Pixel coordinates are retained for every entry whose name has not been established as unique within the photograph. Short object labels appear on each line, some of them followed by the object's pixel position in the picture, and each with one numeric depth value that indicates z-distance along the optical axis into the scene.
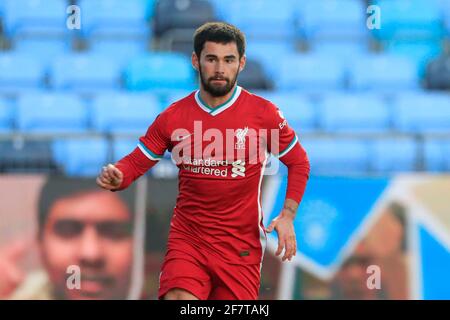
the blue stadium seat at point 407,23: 11.70
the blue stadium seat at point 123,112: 9.73
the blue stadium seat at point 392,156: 9.28
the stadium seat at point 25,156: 8.72
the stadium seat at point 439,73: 10.74
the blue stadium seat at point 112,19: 11.13
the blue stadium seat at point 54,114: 9.75
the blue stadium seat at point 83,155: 9.05
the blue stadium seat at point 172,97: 9.80
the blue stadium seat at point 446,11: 11.82
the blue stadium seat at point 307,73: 10.66
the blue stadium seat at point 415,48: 11.59
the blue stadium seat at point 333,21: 11.45
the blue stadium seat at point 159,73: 10.38
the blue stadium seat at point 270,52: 10.77
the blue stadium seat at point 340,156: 9.35
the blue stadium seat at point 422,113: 10.14
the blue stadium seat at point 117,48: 11.10
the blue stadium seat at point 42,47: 11.02
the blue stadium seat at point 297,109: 9.84
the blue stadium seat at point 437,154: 9.26
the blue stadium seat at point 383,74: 10.76
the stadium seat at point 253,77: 10.27
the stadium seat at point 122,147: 9.00
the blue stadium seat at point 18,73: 10.32
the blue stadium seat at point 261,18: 11.34
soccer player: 5.56
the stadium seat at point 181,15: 11.04
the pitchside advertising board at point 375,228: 8.72
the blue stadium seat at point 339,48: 11.37
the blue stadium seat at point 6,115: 9.69
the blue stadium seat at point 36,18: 11.07
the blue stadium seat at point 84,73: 10.35
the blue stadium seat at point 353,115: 10.05
